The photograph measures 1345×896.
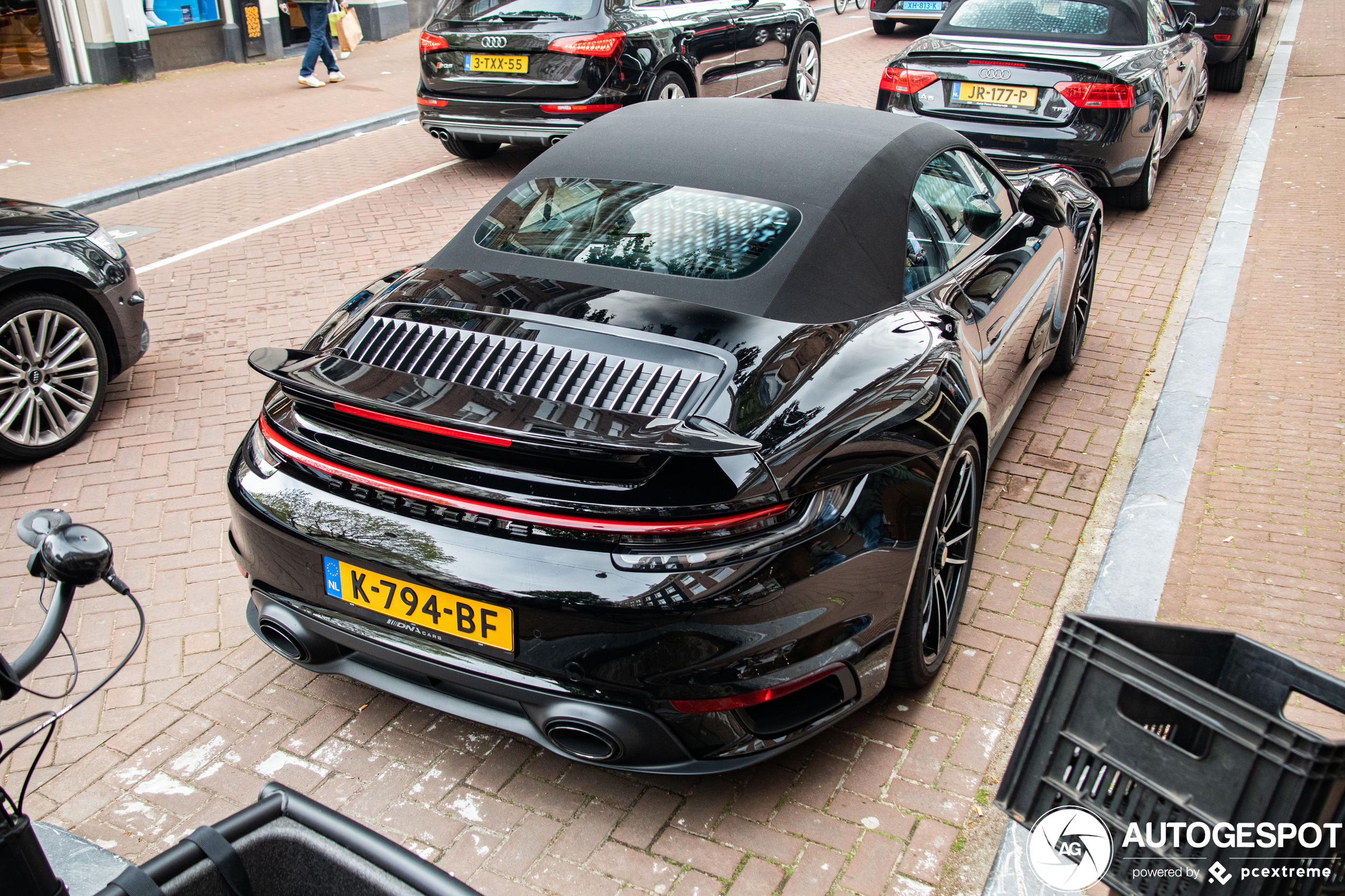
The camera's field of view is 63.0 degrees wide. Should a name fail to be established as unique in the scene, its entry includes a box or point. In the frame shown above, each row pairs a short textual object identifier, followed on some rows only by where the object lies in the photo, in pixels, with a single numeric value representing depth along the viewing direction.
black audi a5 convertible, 7.30
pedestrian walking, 12.95
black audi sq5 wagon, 8.46
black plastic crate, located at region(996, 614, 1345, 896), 1.67
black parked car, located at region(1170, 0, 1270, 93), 12.16
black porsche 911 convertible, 2.48
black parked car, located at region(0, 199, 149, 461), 4.65
